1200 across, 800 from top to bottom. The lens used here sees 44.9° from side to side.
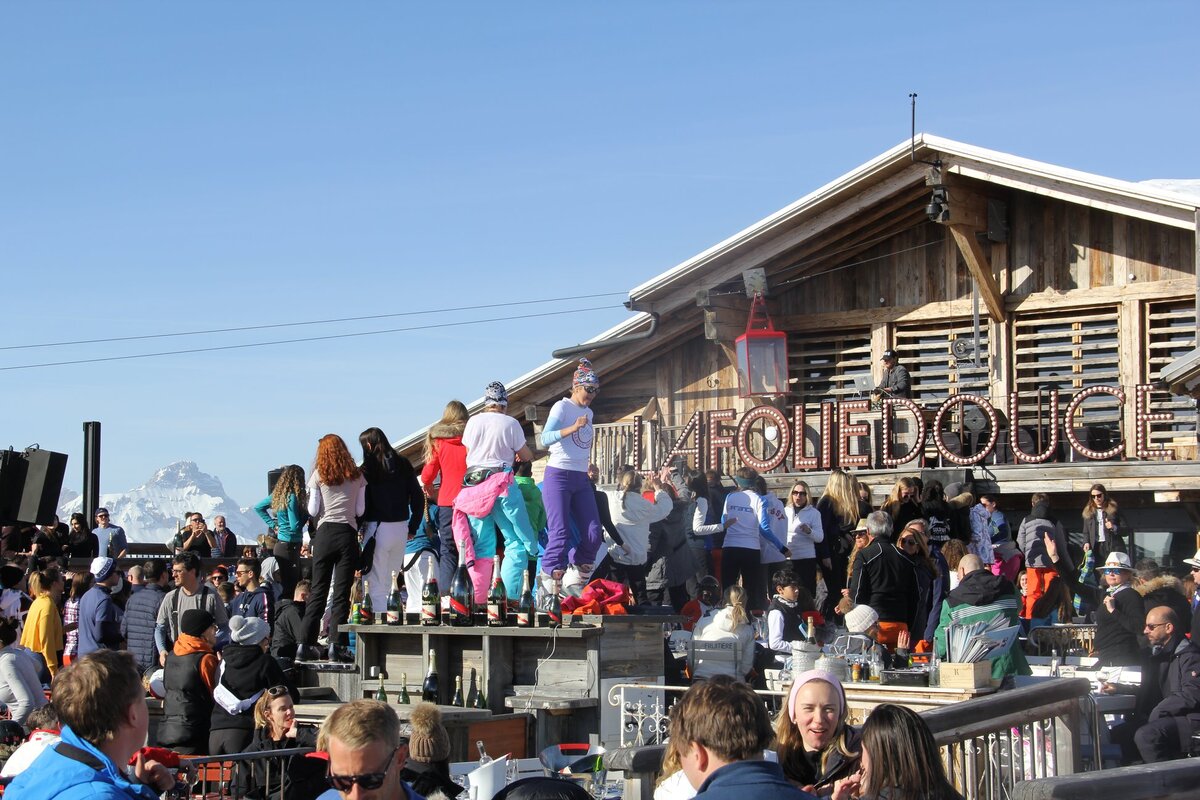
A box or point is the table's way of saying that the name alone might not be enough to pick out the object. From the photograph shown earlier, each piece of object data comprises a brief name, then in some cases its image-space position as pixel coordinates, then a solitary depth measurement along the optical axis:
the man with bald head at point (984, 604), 9.58
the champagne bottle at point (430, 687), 11.41
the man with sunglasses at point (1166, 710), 8.96
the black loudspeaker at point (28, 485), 17.91
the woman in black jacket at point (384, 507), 11.80
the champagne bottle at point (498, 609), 11.47
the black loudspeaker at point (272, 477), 15.03
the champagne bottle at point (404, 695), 11.41
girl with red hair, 11.58
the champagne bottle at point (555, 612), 11.12
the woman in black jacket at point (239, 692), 9.23
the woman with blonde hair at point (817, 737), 5.79
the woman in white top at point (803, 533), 14.88
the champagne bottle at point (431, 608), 11.81
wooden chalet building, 17.84
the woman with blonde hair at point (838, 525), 15.23
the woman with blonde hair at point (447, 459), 12.57
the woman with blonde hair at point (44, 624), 11.75
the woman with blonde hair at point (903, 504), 14.59
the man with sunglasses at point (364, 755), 4.30
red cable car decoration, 20.56
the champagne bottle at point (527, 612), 11.28
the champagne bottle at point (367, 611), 12.18
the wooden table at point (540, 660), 10.95
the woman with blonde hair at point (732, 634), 11.48
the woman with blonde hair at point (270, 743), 7.79
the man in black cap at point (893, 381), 19.17
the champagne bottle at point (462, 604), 11.66
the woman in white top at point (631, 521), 14.51
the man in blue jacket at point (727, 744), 4.11
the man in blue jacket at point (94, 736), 4.25
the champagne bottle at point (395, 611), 12.08
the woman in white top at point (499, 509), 11.94
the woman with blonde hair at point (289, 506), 12.49
